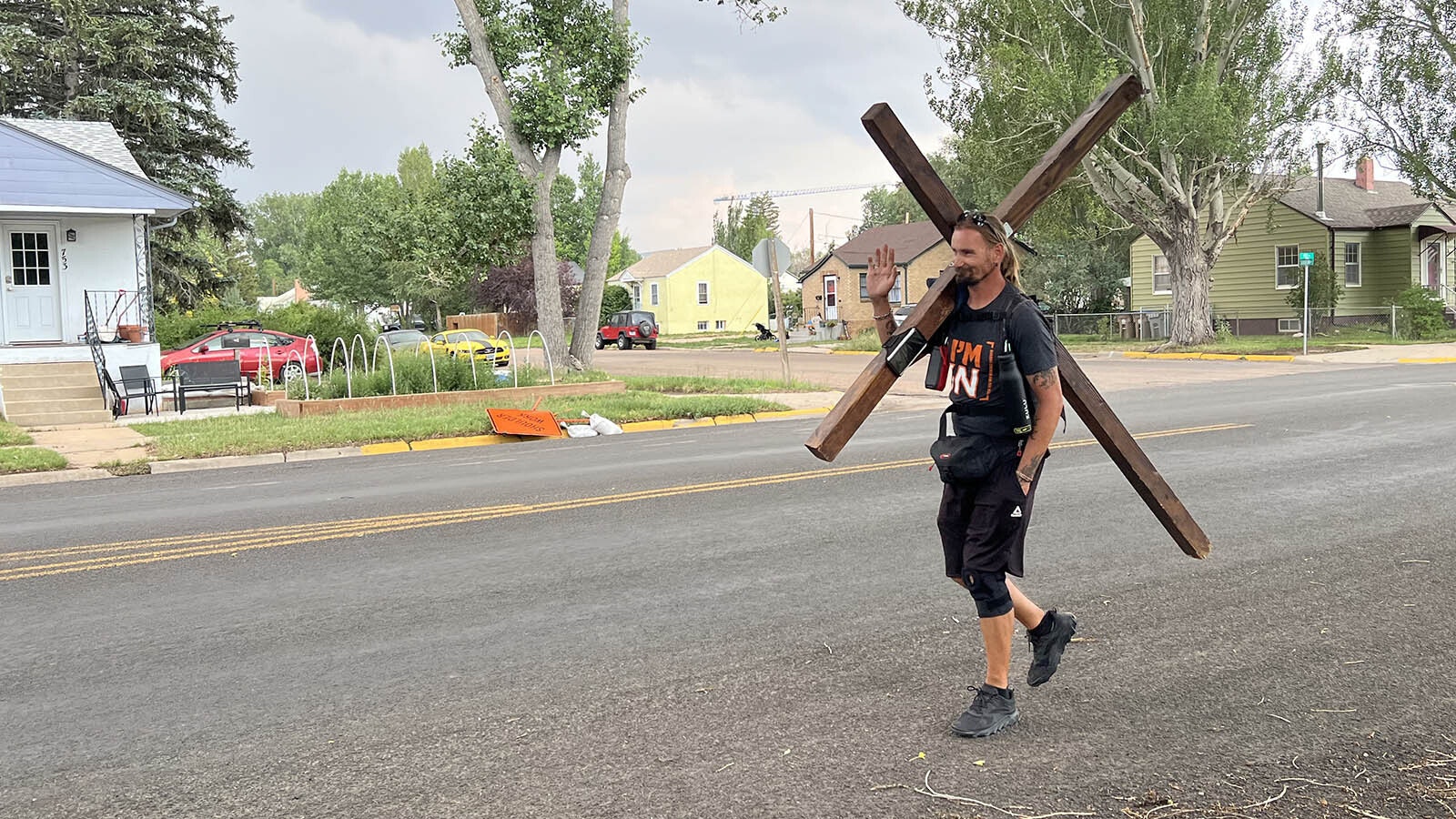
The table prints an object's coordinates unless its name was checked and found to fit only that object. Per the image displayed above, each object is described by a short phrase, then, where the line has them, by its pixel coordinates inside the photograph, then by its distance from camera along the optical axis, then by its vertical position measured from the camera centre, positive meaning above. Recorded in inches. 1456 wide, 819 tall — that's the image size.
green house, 1414.9 +103.1
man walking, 153.9 -10.0
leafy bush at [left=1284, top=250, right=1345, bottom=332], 1362.0 +49.8
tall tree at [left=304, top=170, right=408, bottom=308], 2485.2 +282.8
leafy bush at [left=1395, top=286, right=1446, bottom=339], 1243.2 +16.3
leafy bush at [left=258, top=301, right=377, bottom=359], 1061.8 +49.3
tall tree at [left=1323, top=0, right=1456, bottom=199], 1229.1 +275.9
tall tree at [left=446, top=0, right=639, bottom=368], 869.8 +229.9
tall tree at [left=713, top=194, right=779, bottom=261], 3976.4 +484.8
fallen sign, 565.9 -29.5
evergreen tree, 1237.1 +351.2
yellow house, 2682.1 +164.9
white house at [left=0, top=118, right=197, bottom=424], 770.2 +98.8
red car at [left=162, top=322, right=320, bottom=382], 935.7 +23.6
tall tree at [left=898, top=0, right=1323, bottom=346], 1110.4 +250.1
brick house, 2062.0 +152.2
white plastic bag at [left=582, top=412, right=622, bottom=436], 590.9 -34.8
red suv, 1966.0 +55.2
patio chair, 691.9 -3.0
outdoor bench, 713.0 +0.4
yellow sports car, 1096.8 +24.5
